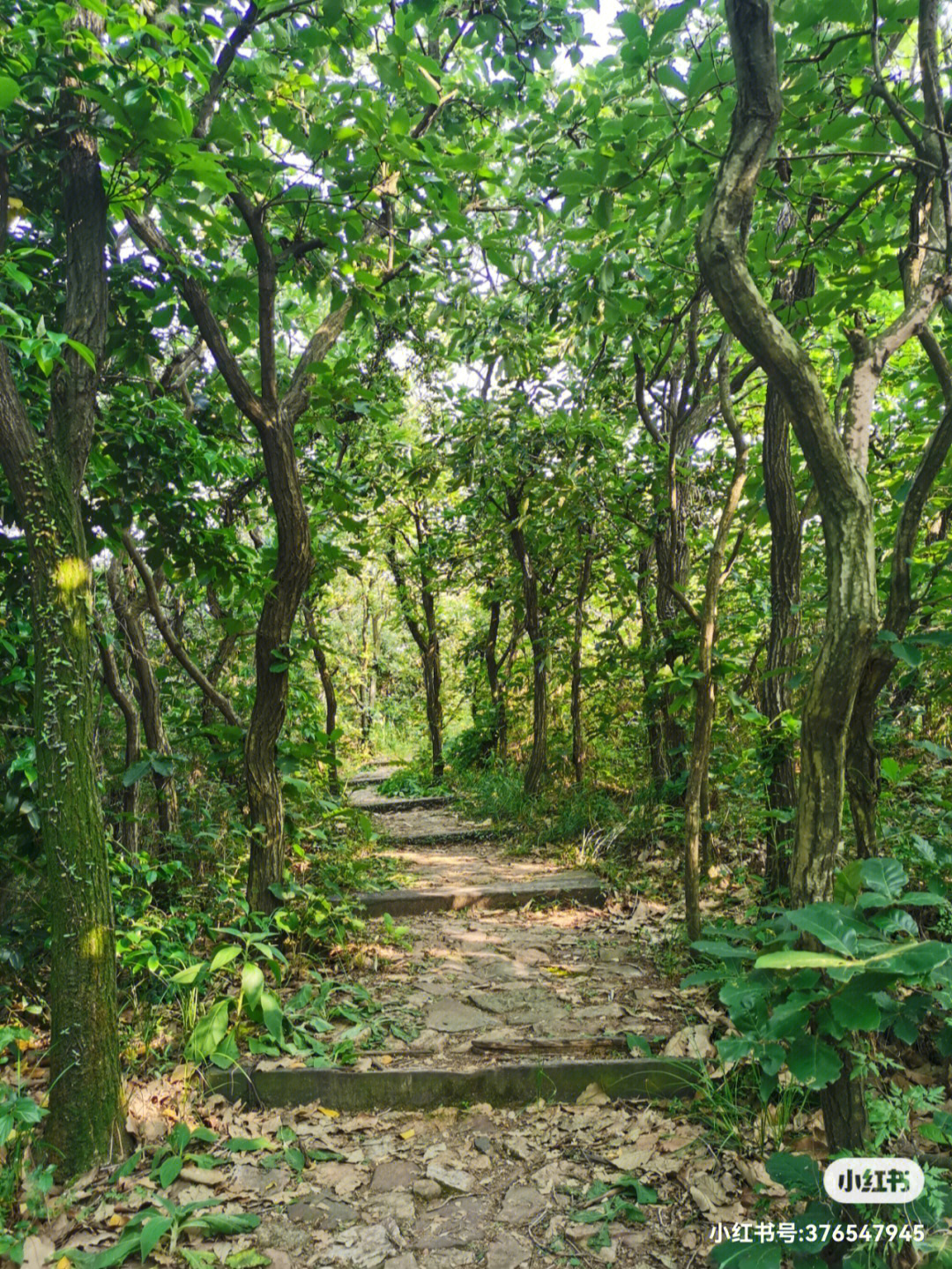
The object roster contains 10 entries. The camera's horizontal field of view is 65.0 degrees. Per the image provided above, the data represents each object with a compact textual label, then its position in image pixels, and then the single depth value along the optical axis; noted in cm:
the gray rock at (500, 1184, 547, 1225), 243
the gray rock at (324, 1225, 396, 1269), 232
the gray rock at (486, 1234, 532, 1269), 225
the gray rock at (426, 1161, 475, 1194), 261
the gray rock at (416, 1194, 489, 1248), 237
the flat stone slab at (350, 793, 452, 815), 1016
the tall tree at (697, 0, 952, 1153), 191
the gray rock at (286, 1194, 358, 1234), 248
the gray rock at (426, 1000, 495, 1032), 364
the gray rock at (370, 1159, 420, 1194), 264
